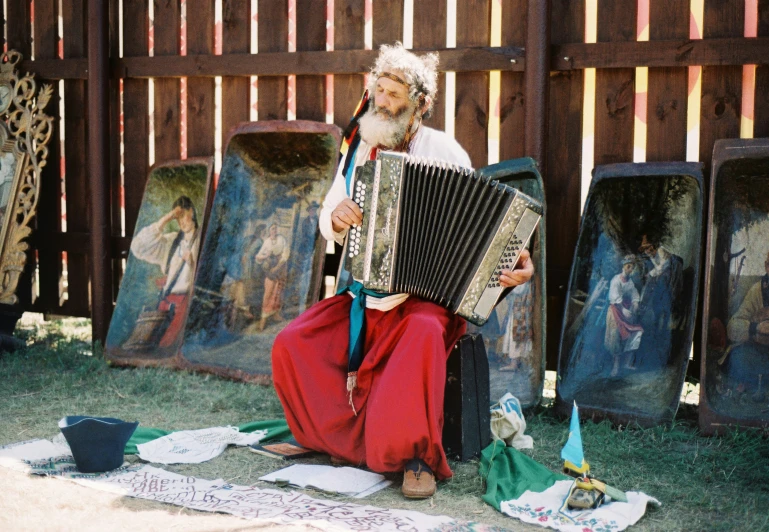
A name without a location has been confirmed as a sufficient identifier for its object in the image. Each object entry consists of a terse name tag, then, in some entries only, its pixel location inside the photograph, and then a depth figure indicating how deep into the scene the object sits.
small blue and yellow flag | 3.22
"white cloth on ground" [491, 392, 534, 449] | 4.11
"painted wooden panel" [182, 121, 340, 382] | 5.49
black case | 3.85
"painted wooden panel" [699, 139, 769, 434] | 4.32
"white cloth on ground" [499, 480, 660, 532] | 3.16
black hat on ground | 3.59
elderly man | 3.57
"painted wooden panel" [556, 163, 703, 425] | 4.53
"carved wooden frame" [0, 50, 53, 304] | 6.03
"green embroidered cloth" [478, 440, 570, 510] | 3.48
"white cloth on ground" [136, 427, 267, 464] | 3.88
